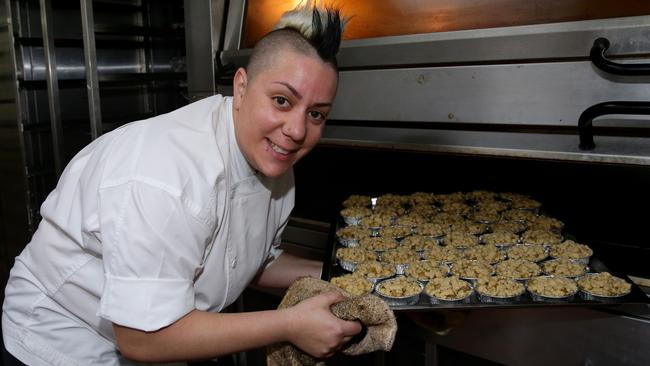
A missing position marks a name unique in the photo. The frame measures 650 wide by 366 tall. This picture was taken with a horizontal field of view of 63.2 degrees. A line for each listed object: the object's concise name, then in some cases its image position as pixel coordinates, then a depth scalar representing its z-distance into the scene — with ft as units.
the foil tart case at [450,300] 4.95
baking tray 4.62
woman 3.84
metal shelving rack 10.28
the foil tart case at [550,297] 4.82
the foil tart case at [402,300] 4.95
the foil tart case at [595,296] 4.69
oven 4.76
